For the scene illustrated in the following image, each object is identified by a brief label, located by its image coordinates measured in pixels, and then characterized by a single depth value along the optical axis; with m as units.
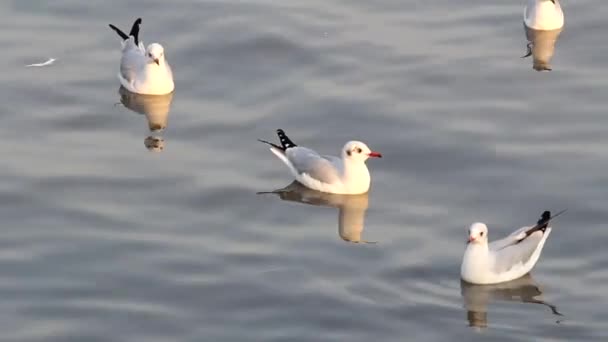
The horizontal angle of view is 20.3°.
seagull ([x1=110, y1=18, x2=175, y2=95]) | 23.69
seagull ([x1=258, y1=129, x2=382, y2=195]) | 20.28
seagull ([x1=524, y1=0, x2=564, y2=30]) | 25.31
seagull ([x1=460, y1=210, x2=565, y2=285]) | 17.72
